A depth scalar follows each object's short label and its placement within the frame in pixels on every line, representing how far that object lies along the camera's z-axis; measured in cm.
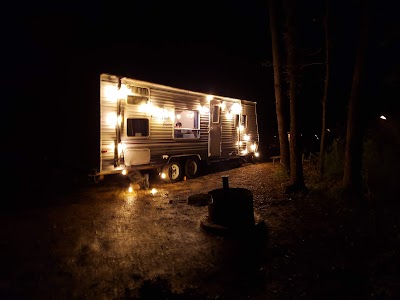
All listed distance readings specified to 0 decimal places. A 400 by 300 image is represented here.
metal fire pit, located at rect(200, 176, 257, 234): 599
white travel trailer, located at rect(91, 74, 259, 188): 942
